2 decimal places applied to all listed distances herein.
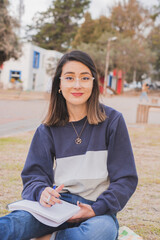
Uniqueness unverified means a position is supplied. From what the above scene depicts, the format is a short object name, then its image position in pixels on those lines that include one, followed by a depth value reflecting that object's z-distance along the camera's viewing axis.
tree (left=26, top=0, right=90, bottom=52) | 45.50
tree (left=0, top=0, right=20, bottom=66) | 15.46
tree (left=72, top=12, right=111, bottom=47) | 41.84
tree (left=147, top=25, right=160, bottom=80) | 42.84
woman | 1.78
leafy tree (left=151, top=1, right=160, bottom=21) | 41.45
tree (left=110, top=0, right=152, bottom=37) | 44.84
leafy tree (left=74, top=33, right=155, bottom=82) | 36.91
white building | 30.86
